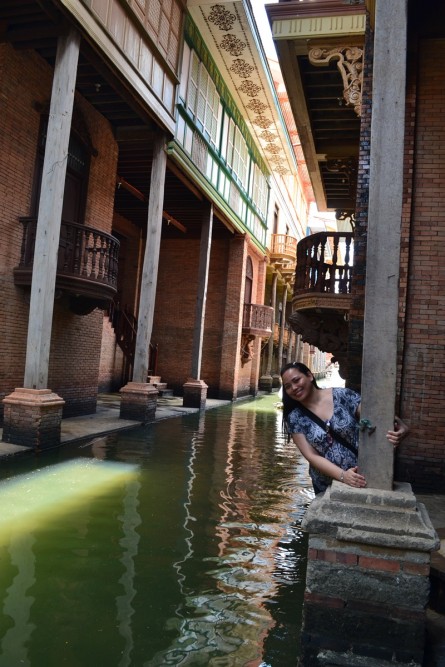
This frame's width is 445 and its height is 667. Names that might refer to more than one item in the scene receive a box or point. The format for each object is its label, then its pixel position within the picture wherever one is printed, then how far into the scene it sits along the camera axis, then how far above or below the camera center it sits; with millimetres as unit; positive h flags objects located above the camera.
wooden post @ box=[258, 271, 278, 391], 28214 -609
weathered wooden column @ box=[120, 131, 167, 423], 12422 +1295
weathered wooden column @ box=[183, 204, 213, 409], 16484 +576
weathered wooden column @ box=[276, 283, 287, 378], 29339 +2132
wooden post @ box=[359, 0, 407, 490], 3117 +569
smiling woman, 3467 -313
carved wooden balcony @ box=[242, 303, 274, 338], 22719 +1856
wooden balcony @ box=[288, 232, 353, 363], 9820 +1279
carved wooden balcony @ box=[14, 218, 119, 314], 10156 +1760
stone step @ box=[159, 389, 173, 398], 20030 -1286
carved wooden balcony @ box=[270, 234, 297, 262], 26172 +5647
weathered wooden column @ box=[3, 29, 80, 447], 8195 +964
